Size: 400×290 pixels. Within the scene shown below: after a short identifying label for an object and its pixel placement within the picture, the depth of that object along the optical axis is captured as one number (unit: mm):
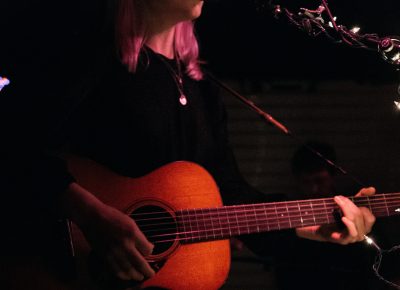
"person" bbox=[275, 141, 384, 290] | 2824
